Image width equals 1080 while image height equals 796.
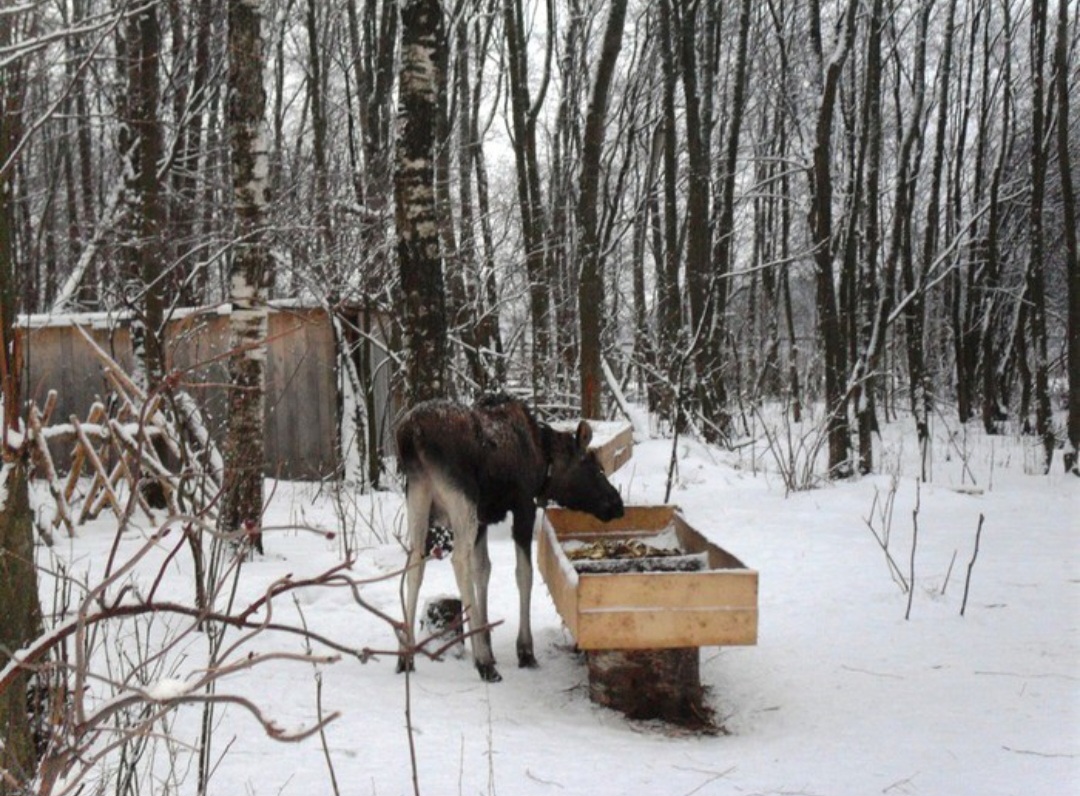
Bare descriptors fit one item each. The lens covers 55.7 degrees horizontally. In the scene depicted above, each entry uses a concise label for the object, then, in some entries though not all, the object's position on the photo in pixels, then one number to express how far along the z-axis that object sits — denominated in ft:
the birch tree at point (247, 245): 25.35
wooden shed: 47.11
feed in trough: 18.38
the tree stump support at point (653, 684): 16.97
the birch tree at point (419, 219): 25.35
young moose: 17.99
